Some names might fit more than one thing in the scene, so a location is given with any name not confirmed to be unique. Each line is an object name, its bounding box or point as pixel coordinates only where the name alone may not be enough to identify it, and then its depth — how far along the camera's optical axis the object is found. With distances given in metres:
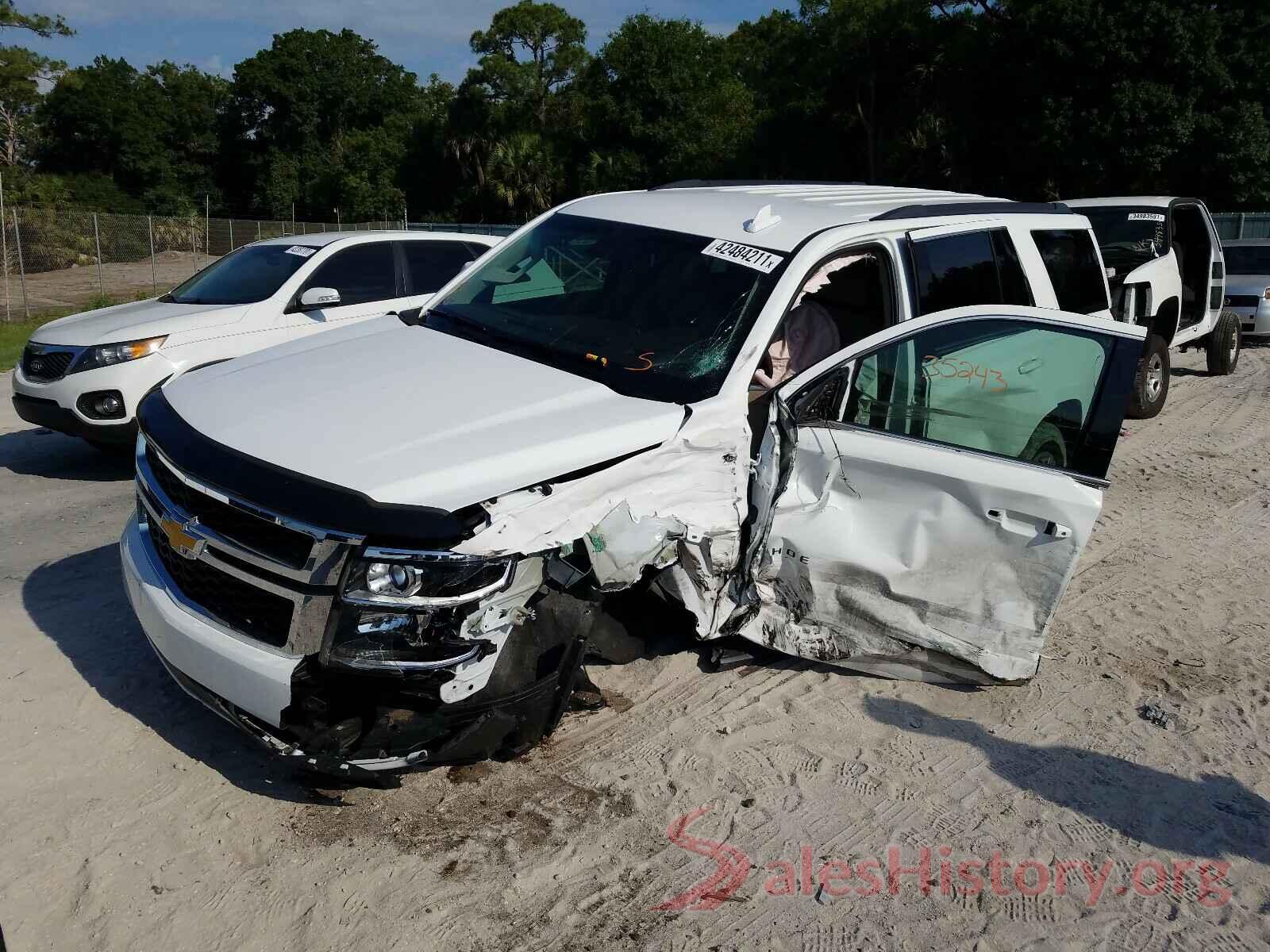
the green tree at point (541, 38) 56.59
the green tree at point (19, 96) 52.69
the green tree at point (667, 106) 45.94
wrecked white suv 3.31
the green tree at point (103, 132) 55.56
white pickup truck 9.68
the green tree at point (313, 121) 58.88
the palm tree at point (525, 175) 47.88
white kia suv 7.55
